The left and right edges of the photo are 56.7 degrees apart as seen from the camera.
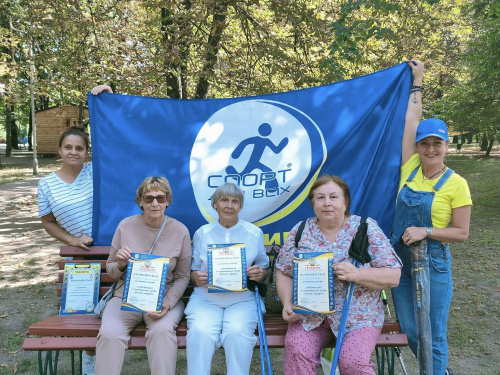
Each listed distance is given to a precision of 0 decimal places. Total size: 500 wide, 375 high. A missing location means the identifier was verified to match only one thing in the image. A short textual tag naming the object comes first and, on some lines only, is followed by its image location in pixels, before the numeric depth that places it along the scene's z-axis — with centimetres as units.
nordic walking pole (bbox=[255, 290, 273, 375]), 329
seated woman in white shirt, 327
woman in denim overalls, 321
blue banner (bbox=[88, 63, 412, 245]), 421
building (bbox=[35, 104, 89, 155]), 3572
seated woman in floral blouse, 311
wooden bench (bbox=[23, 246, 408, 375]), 332
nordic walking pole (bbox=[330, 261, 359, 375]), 302
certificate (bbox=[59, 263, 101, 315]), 393
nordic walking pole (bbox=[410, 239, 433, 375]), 327
